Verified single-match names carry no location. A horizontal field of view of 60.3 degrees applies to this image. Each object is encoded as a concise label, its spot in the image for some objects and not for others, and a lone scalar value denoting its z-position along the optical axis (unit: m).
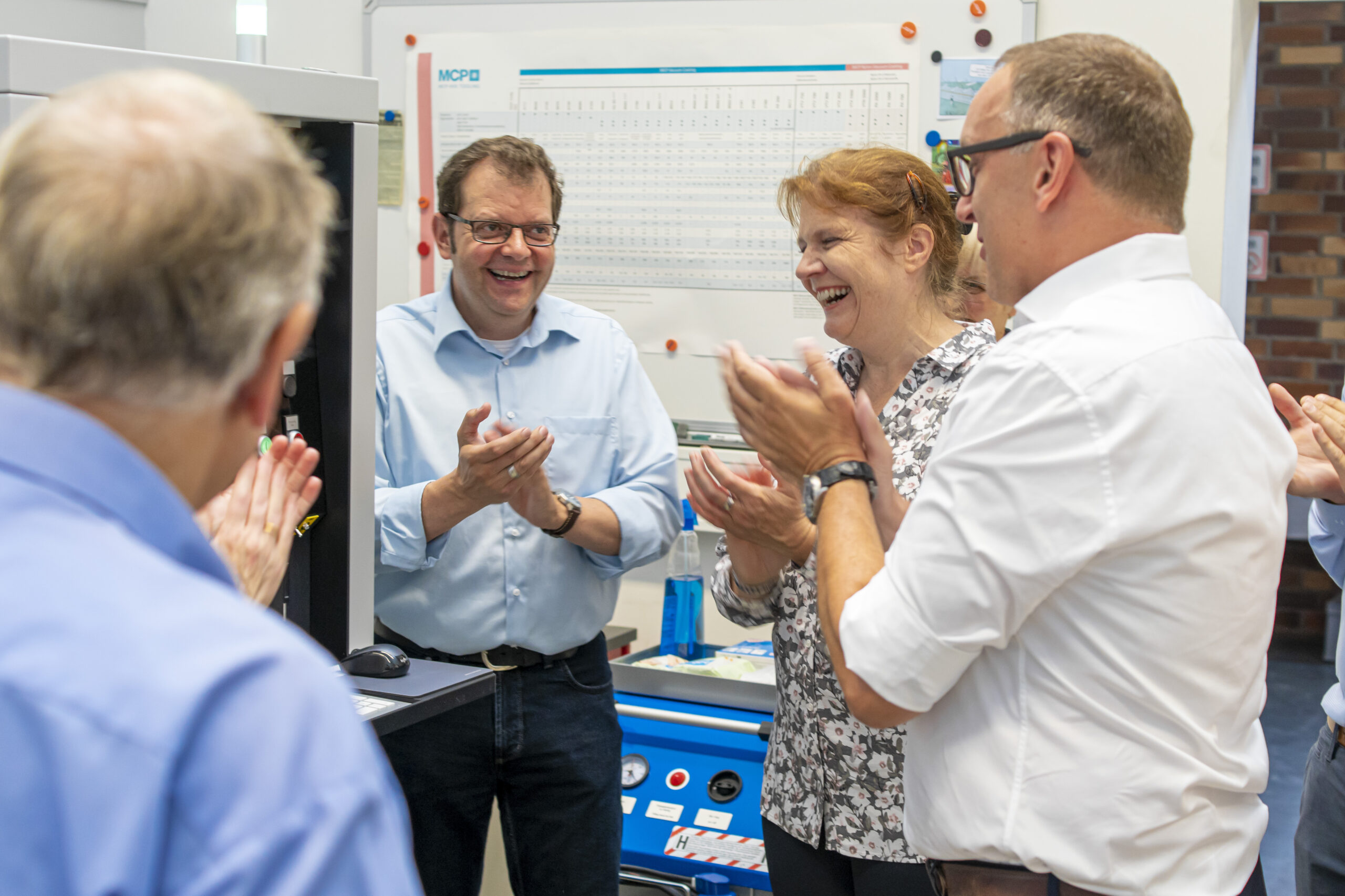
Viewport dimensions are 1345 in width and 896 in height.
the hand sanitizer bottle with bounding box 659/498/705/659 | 2.68
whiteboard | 2.86
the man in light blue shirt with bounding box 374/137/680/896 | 1.80
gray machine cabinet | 1.33
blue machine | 2.23
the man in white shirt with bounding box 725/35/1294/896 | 0.98
